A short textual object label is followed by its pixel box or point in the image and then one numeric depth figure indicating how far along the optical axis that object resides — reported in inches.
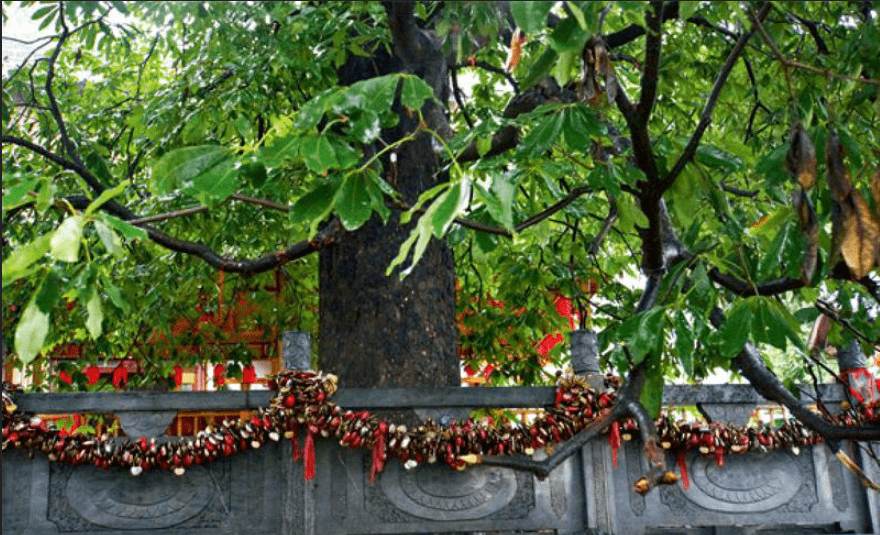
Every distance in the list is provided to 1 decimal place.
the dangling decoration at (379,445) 234.5
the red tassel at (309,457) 235.0
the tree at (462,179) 100.3
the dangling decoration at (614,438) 244.7
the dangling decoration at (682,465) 255.3
